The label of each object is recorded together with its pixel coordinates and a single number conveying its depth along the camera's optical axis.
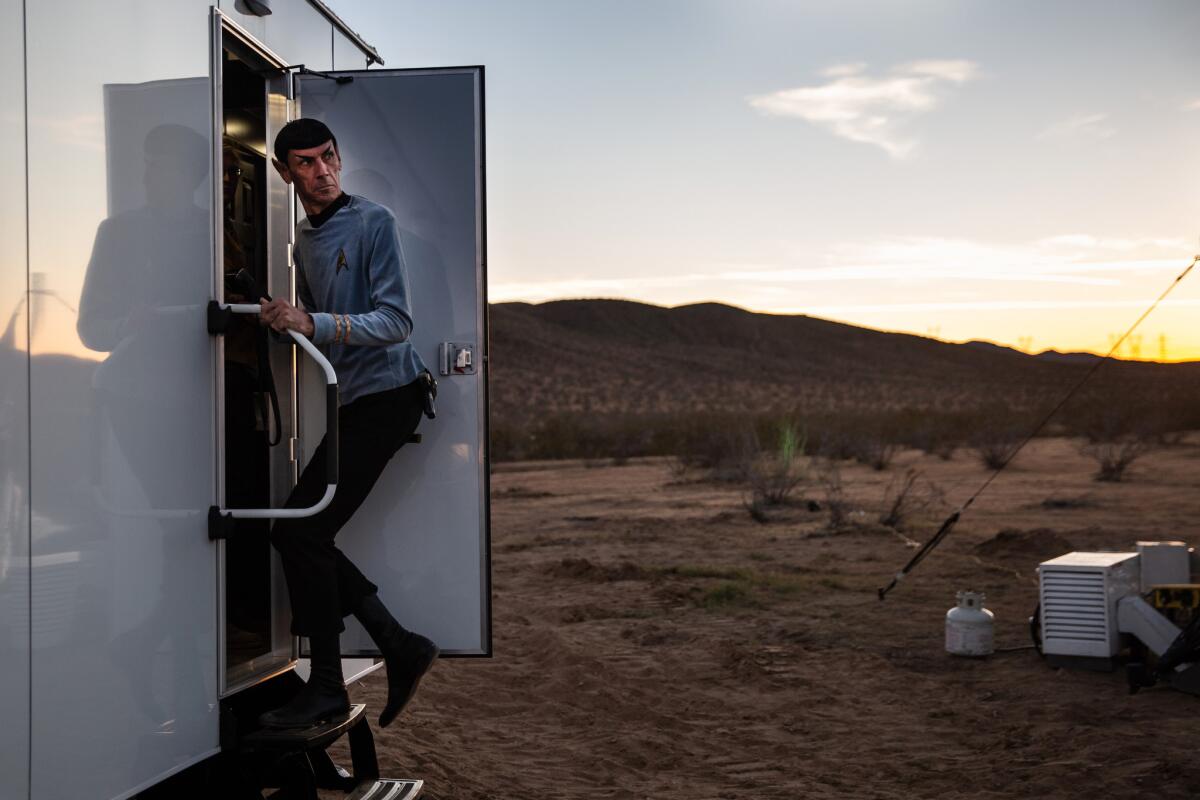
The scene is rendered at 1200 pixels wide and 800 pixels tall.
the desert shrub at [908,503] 14.27
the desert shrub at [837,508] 13.95
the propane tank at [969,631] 7.29
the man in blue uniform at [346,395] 3.53
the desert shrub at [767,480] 15.71
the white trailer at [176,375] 2.48
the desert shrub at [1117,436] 19.83
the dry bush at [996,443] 23.64
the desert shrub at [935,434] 28.80
